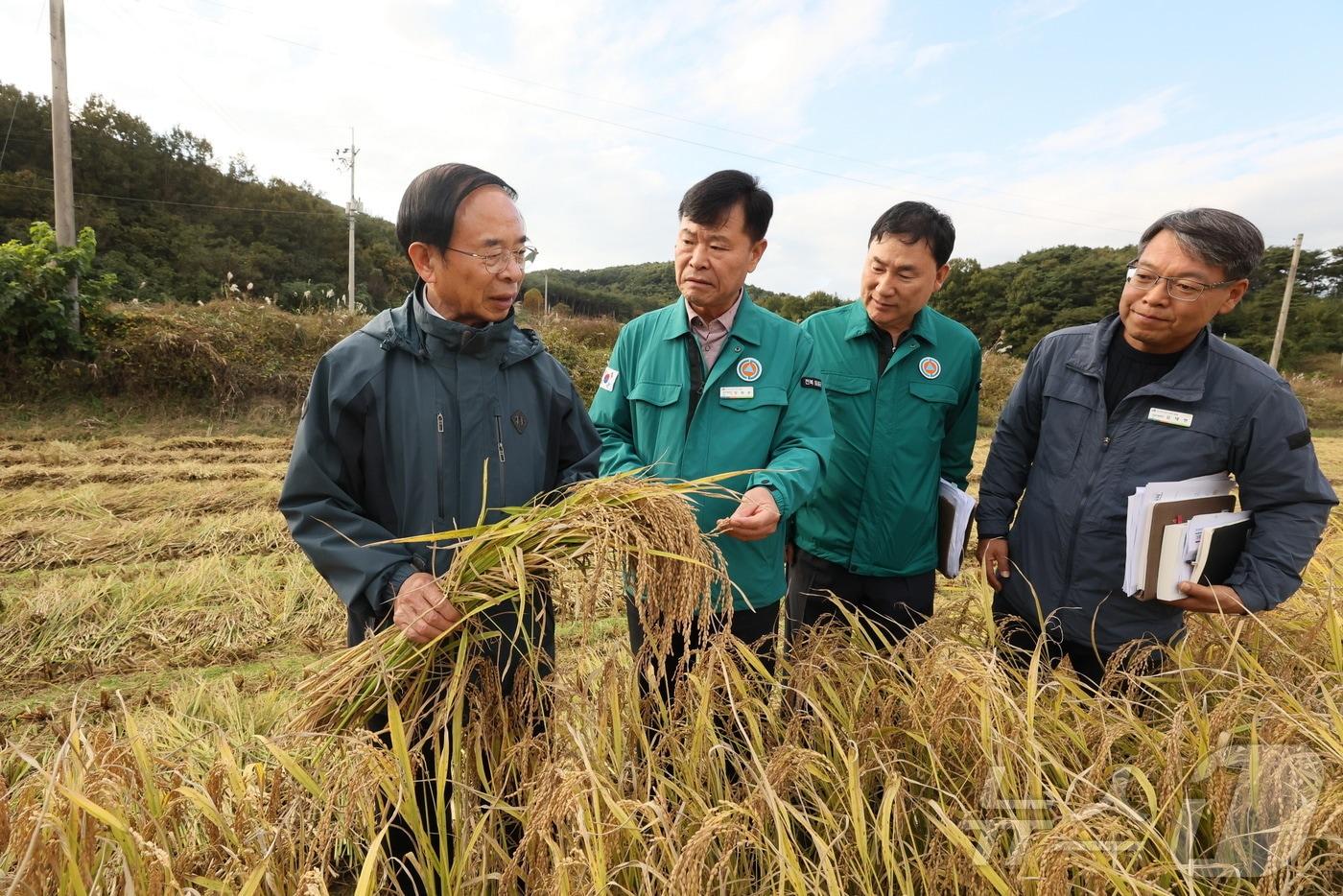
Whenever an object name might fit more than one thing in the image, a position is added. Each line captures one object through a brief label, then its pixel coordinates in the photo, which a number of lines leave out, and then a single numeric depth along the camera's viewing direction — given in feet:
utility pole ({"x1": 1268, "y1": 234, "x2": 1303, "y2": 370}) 76.18
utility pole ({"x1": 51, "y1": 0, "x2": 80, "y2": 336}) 30.32
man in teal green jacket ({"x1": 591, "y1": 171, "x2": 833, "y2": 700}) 6.61
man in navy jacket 5.98
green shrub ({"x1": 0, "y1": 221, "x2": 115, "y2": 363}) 28.30
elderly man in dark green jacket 4.88
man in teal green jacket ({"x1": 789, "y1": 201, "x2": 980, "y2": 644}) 7.68
